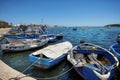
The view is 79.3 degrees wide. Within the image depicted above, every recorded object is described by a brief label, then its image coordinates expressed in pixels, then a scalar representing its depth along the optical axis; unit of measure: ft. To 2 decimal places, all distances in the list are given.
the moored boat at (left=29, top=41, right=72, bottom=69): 20.26
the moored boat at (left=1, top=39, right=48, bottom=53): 33.76
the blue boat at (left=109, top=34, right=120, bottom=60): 26.51
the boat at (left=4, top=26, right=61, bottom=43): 41.49
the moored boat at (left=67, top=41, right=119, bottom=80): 14.52
